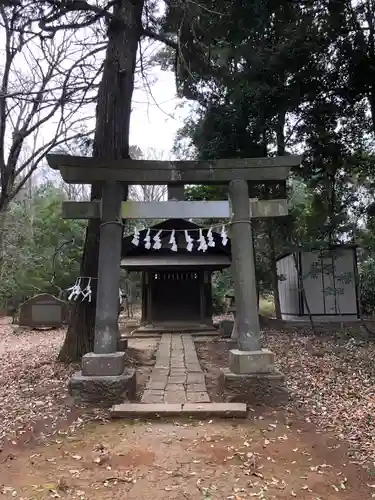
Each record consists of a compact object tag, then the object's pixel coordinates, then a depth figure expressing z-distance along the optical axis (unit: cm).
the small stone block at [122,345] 790
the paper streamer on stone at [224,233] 646
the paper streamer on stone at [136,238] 649
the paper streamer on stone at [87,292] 708
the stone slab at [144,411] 471
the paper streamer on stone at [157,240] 634
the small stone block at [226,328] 1228
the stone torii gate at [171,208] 563
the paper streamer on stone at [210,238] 630
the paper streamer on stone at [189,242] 627
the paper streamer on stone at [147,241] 627
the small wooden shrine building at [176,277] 1282
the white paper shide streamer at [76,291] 695
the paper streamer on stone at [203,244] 608
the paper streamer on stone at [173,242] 624
